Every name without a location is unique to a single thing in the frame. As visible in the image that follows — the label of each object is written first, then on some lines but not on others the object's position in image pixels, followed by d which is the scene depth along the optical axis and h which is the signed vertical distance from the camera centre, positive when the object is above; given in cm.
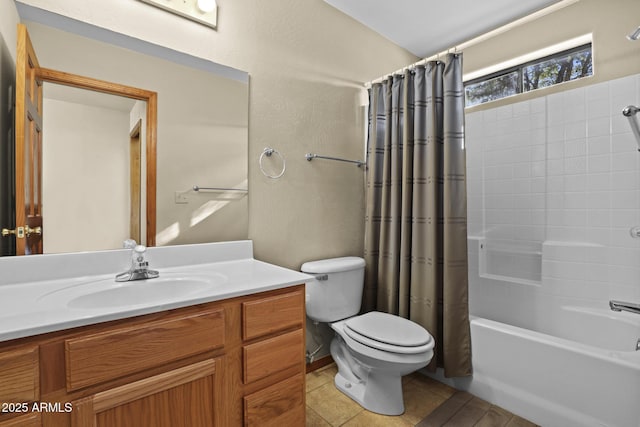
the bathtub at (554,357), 132 -73
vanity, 75 -37
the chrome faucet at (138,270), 121 -22
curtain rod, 152 +97
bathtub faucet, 141 -44
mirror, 121 +36
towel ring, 175 +30
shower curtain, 178 +3
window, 214 +102
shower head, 127 +72
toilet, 149 -64
